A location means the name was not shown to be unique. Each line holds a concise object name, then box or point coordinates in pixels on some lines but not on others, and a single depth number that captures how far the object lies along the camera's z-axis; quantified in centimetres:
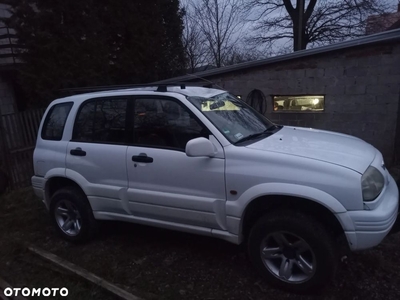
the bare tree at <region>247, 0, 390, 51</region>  1852
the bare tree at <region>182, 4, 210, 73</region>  1910
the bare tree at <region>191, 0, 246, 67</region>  2017
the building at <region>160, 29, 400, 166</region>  652
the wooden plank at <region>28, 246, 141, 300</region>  297
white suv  268
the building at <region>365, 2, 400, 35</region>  1888
